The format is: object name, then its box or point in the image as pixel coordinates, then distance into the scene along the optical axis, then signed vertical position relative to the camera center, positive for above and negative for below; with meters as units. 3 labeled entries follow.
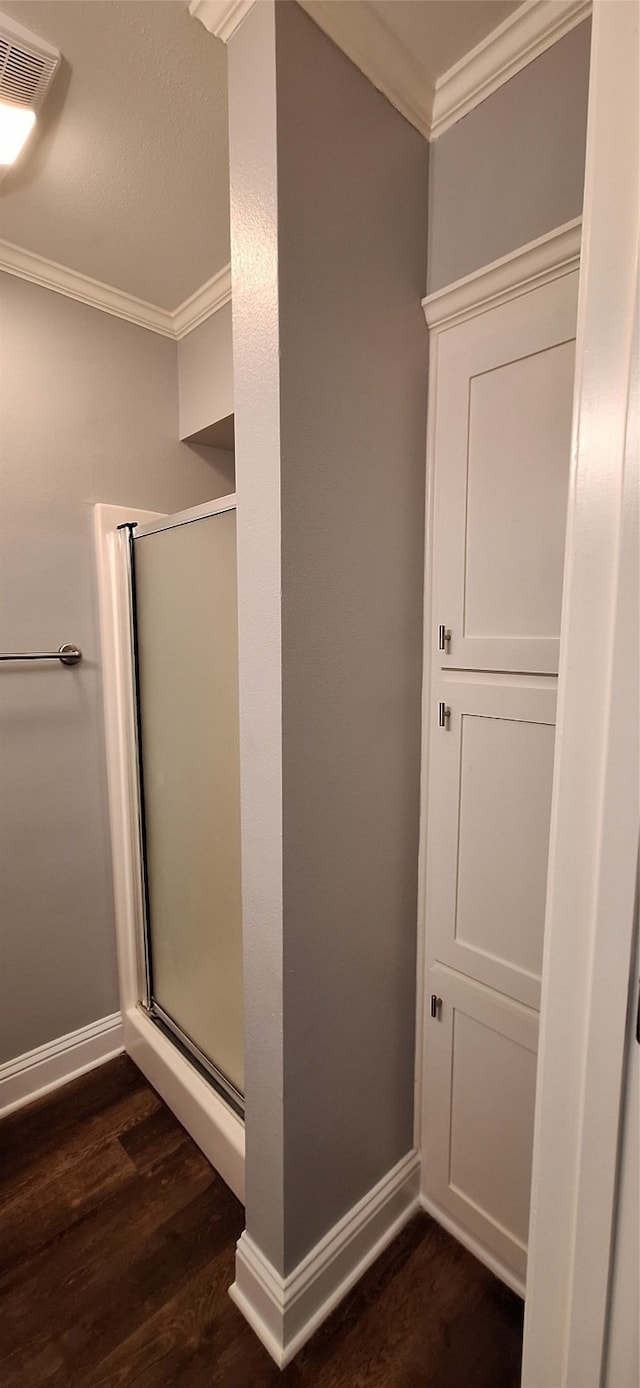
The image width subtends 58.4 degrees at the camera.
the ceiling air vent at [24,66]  0.97 +0.98
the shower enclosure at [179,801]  1.40 -0.51
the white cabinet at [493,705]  1.01 -0.16
